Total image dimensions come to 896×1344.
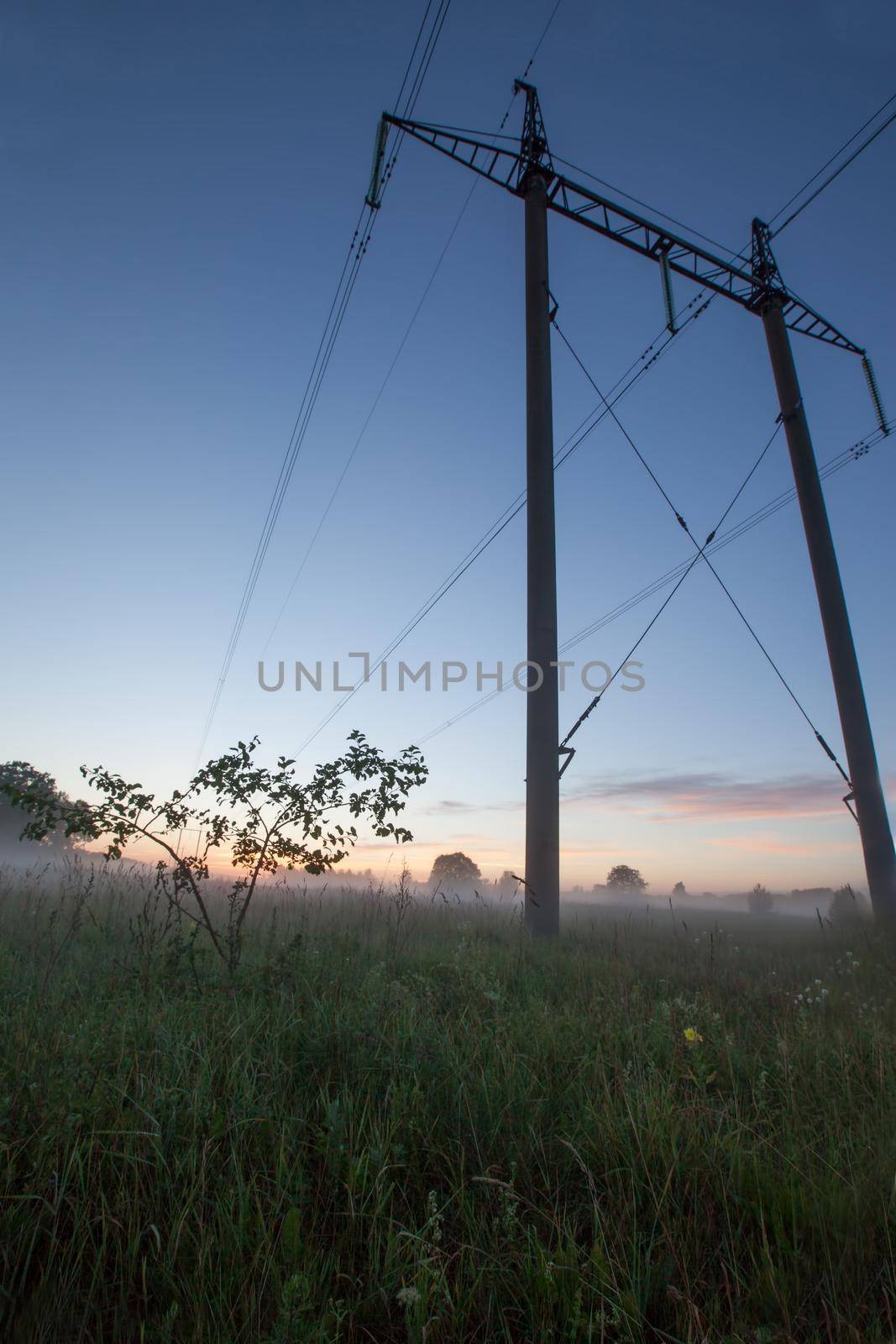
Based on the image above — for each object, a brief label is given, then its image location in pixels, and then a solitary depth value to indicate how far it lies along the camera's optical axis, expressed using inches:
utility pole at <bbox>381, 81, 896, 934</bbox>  351.6
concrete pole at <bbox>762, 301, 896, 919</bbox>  393.1
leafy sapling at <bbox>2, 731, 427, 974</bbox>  199.2
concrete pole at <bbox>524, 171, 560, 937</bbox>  339.6
